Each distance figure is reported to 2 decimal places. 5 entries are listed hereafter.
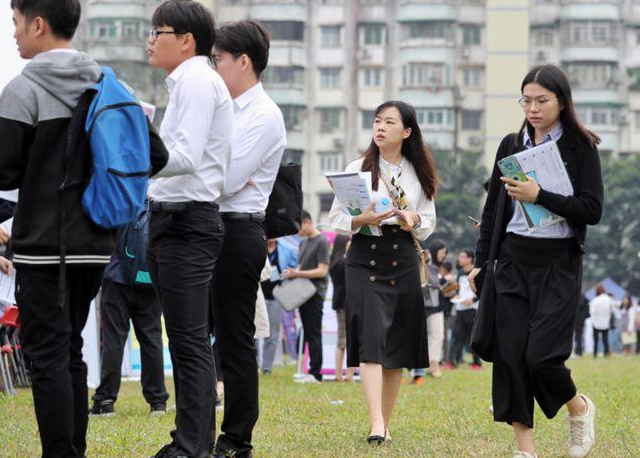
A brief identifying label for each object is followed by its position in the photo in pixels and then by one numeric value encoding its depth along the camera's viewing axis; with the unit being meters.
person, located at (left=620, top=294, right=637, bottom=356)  38.09
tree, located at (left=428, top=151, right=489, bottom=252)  78.88
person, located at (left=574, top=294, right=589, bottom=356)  30.41
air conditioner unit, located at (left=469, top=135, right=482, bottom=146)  91.19
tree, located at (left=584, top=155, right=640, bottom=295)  77.12
